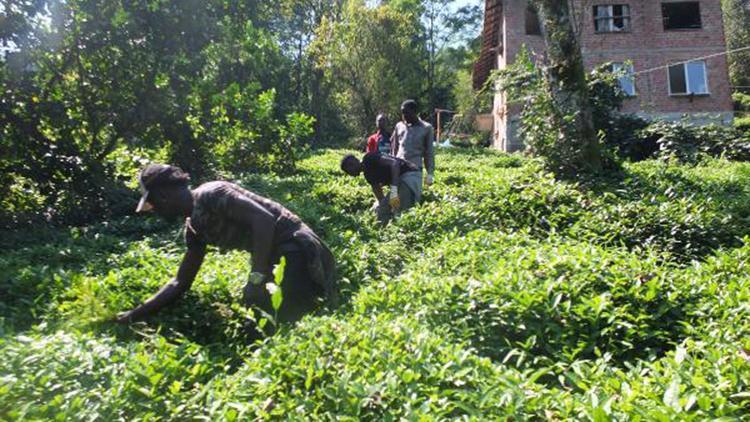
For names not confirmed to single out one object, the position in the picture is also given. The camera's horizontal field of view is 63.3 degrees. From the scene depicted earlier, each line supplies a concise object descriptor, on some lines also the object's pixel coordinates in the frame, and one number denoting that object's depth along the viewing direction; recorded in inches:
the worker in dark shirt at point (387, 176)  290.5
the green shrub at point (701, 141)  558.3
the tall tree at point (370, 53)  1096.8
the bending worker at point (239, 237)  155.6
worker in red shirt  421.4
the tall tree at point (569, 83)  330.3
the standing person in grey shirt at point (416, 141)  319.0
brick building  916.0
